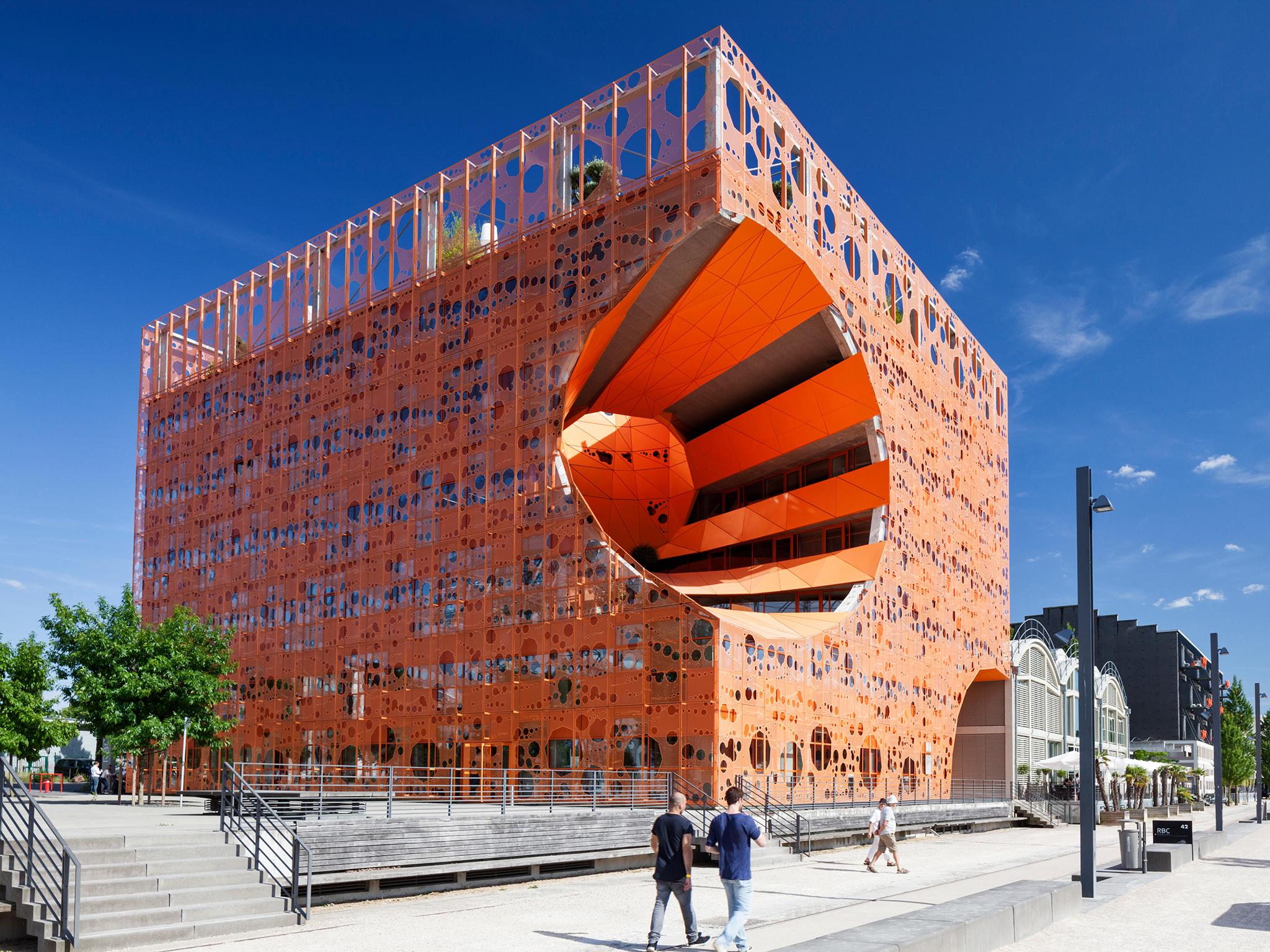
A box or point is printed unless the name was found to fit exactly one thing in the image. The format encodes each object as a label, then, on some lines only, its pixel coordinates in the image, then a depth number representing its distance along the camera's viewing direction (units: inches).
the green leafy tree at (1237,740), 3555.6
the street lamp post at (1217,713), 1374.1
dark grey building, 3838.6
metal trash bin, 843.4
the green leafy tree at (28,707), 1411.2
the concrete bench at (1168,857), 861.2
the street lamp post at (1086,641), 646.5
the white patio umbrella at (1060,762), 1792.6
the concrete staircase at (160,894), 501.0
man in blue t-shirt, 461.7
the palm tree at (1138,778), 1833.2
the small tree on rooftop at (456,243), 1616.6
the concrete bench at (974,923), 404.2
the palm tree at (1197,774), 3097.9
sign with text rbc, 975.0
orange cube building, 1393.9
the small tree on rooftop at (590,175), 1498.5
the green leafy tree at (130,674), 1337.4
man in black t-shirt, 486.0
